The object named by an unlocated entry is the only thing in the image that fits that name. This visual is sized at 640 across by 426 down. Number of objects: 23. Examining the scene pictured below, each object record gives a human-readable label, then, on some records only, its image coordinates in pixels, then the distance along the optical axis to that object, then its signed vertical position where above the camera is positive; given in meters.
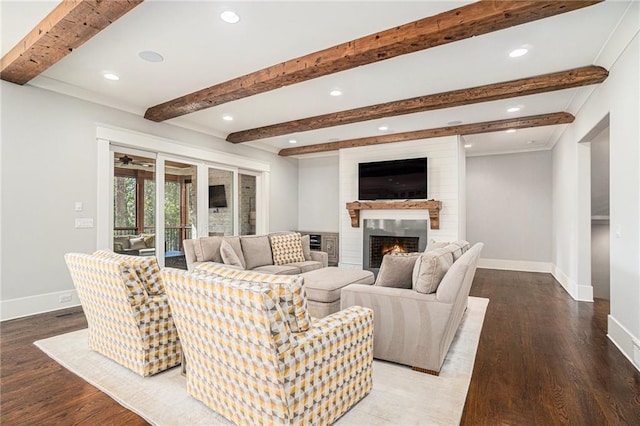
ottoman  3.36 -0.76
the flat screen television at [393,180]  6.39 +0.71
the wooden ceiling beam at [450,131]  5.10 +1.49
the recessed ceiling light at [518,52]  3.14 +1.56
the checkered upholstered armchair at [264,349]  1.53 -0.68
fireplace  6.52 -0.46
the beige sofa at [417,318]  2.44 -0.78
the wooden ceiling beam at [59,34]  2.34 +1.46
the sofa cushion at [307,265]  4.85 -0.75
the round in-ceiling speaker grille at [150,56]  3.25 +1.58
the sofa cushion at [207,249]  4.33 -0.45
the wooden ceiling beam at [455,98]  3.56 +1.47
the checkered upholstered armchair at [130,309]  2.30 -0.67
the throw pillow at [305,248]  5.43 -0.54
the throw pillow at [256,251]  4.74 -0.52
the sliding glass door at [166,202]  4.81 +0.21
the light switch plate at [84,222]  4.27 -0.09
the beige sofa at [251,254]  4.33 -0.54
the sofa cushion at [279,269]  4.49 -0.74
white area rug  1.92 -1.16
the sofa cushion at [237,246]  4.57 -0.43
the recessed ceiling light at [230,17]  2.58 +1.57
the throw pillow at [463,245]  3.68 -0.34
